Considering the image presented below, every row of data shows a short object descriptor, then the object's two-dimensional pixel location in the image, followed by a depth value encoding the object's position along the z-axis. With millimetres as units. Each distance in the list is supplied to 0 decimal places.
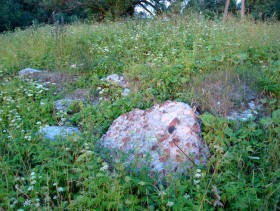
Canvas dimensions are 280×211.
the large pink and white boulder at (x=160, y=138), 3157
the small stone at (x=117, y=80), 5066
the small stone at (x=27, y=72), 6027
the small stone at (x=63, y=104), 4674
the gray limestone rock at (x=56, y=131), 3653
